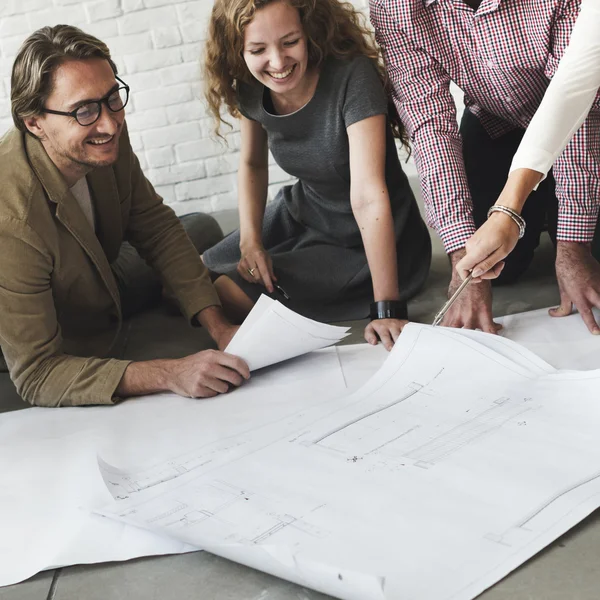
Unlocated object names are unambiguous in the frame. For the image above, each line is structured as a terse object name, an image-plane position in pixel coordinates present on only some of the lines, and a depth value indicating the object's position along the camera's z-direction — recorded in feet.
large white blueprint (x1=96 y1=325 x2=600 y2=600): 2.67
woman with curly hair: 5.18
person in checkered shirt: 4.83
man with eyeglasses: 4.53
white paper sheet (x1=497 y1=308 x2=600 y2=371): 4.29
